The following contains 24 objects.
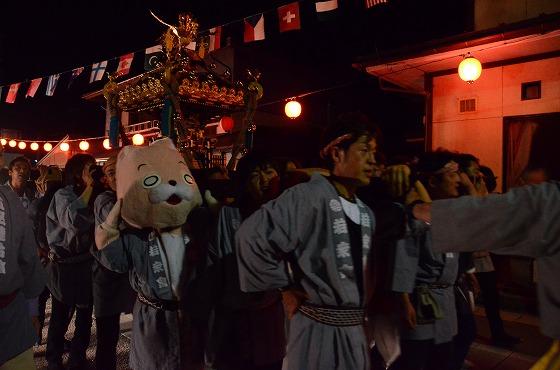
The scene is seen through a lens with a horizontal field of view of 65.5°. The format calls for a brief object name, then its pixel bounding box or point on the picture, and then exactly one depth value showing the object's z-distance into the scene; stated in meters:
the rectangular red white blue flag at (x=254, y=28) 8.55
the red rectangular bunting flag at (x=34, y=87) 12.02
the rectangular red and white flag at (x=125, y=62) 10.17
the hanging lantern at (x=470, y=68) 7.35
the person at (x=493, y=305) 5.21
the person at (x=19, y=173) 5.98
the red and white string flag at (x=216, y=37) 9.30
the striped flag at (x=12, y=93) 12.50
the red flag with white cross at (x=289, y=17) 8.10
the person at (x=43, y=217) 5.15
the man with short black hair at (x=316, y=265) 2.34
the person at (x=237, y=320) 3.14
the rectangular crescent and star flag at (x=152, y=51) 9.38
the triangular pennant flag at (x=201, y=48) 6.13
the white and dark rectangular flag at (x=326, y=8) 7.63
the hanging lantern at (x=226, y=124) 13.00
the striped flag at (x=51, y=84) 11.58
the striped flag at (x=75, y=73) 11.13
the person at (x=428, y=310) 2.98
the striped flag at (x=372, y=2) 7.07
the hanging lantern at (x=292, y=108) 12.30
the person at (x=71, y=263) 4.34
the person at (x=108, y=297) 3.74
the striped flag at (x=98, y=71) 10.68
